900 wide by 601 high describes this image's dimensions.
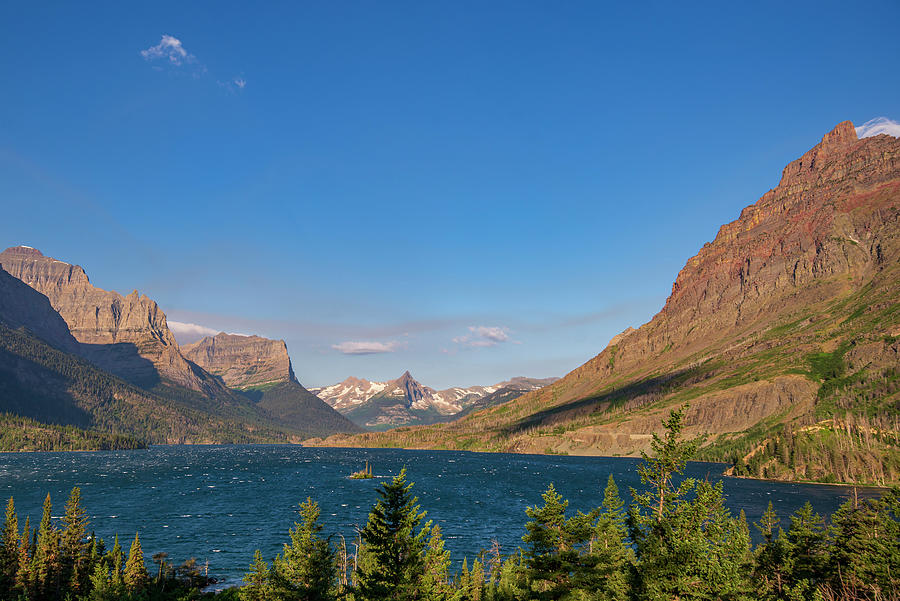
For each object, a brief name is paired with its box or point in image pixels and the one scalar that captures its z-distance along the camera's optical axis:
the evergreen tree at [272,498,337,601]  48.91
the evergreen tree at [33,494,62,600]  73.12
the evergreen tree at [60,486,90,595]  75.31
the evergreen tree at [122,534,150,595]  73.38
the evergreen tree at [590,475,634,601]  37.03
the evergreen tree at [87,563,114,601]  61.69
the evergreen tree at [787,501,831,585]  58.38
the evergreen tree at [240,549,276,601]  52.38
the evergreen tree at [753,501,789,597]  60.22
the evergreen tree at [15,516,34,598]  71.44
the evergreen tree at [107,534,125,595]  69.92
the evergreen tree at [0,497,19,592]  72.44
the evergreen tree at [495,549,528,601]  42.50
